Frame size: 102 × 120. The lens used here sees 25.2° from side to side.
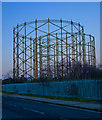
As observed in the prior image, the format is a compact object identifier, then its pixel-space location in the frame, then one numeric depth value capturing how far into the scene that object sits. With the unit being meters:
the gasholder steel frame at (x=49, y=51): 36.75
